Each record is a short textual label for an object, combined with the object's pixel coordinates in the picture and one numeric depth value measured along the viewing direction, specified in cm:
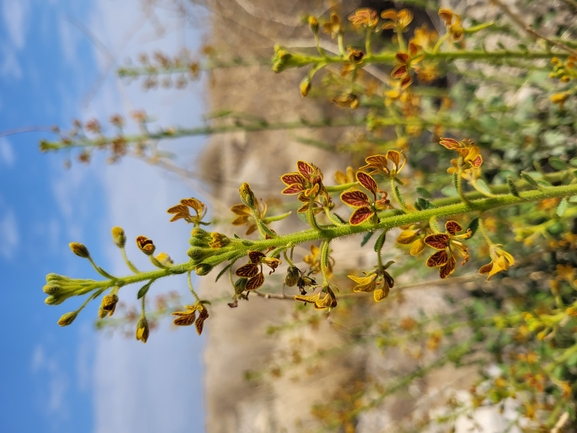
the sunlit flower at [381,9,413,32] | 18
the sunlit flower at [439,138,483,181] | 12
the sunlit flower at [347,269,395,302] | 12
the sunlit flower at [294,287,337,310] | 12
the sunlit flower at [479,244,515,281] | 12
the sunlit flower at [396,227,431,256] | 12
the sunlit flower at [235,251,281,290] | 11
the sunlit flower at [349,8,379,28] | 16
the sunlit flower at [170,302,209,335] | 12
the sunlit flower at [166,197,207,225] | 13
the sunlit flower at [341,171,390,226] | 11
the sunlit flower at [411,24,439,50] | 20
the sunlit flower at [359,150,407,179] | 12
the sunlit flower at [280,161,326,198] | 12
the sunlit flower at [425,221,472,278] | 11
